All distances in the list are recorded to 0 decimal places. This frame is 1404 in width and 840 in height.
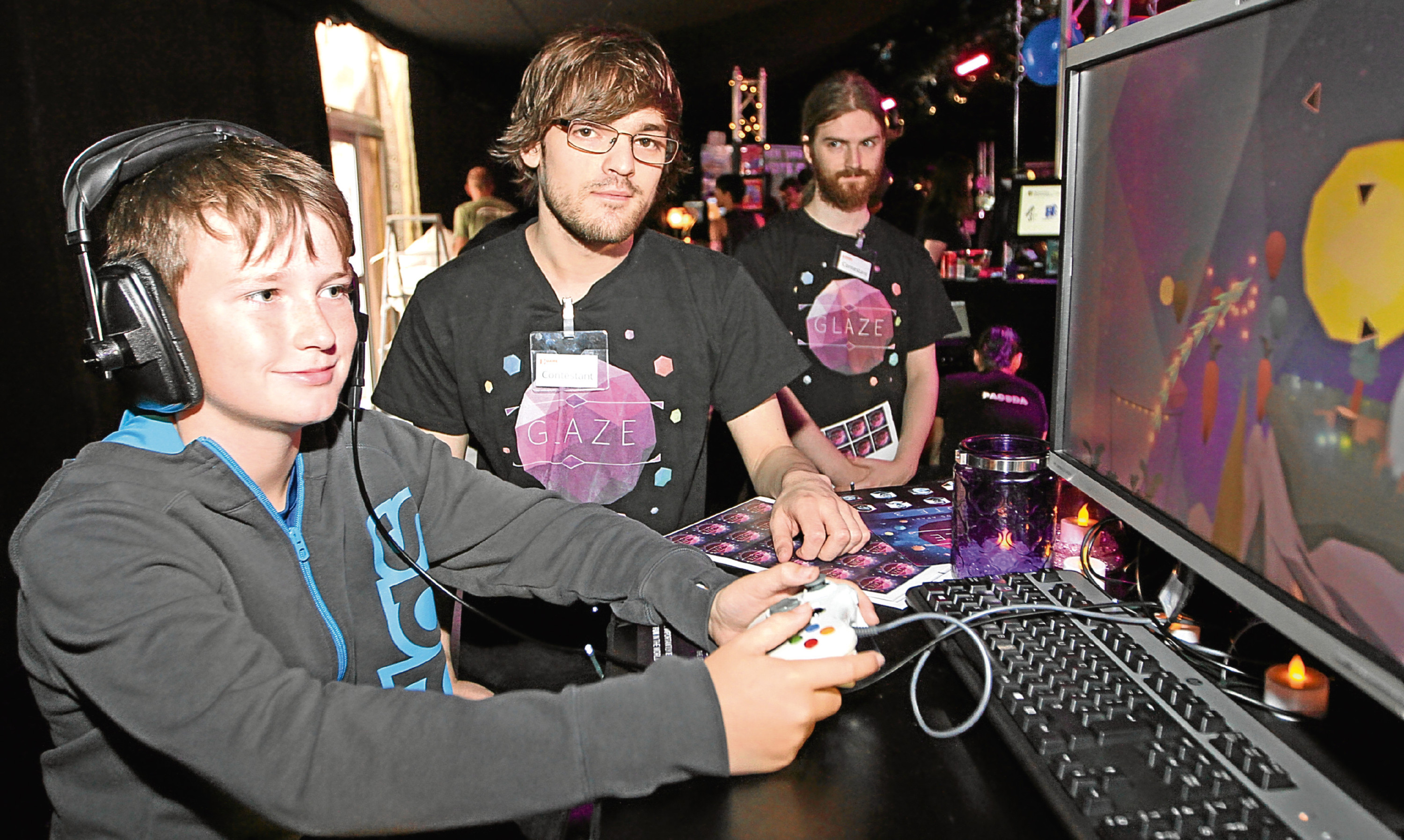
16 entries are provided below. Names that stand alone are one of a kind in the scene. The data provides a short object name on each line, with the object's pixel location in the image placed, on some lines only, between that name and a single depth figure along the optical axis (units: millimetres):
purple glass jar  1152
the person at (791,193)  7477
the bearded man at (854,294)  2564
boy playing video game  681
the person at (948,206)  5727
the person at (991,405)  2896
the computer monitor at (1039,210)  4938
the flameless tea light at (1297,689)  755
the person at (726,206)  6590
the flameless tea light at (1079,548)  1181
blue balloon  6715
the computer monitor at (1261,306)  604
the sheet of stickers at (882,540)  1179
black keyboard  584
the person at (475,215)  5961
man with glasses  1633
